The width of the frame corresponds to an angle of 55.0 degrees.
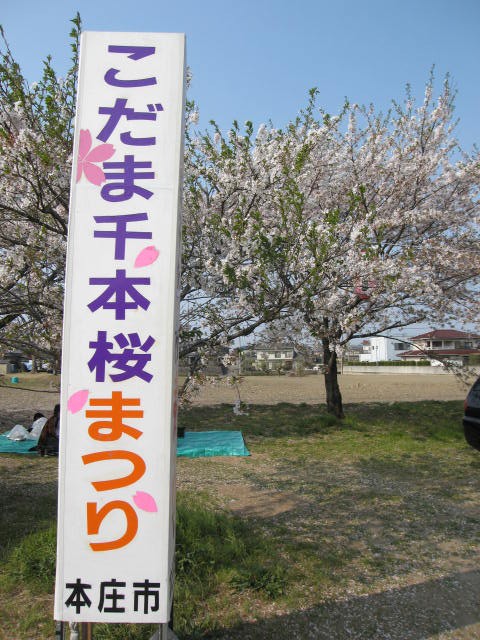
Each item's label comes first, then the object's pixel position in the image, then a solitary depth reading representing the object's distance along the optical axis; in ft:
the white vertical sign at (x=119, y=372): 7.42
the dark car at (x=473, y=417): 16.89
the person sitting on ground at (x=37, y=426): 33.73
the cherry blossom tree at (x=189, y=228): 14.61
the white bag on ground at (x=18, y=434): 32.32
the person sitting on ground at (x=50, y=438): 28.53
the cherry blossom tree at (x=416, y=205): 33.81
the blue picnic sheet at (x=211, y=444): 29.09
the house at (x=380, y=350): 211.61
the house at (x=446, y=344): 159.94
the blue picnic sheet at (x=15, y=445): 29.68
